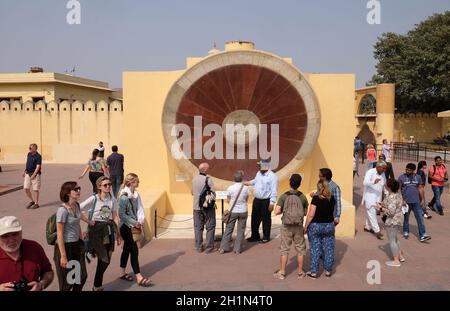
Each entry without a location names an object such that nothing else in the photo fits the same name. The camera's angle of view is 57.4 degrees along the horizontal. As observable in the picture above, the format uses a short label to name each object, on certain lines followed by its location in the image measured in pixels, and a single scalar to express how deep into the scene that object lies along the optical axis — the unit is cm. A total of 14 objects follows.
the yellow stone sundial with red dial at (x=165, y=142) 926
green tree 3100
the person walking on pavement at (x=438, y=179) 988
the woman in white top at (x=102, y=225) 509
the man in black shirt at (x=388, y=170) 930
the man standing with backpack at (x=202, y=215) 683
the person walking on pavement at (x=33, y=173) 1048
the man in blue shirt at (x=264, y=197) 727
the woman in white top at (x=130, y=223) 554
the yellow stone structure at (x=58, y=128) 2377
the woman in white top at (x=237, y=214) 688
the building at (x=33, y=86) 2988
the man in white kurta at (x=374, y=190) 793
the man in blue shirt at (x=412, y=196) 762
